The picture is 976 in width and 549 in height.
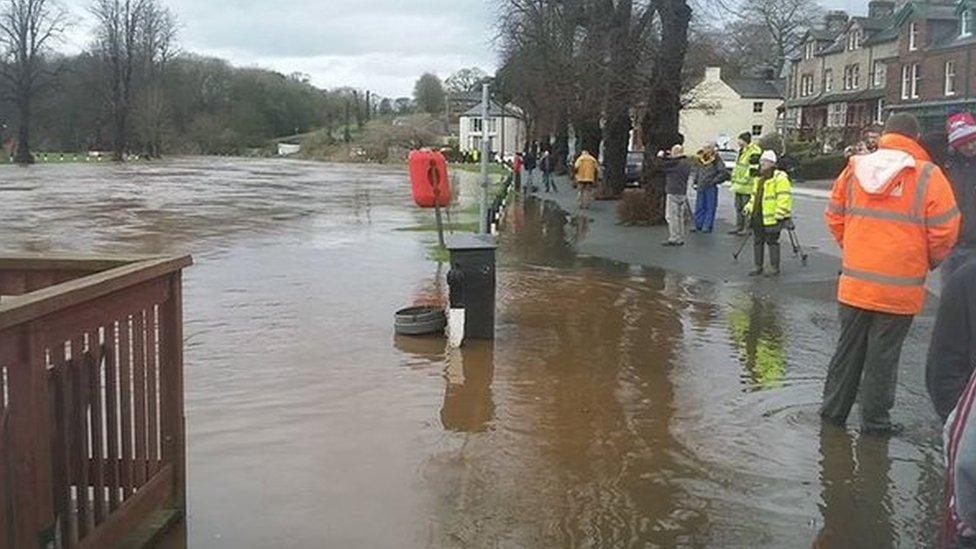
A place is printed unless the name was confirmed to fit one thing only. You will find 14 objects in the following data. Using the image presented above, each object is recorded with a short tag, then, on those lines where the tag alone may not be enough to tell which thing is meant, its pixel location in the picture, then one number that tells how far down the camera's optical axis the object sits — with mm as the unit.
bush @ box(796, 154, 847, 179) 48375
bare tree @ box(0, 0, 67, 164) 81375
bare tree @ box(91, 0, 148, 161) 97000
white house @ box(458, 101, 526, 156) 96375
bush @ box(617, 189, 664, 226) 21609
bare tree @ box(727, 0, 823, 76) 91562
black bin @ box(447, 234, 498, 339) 9086
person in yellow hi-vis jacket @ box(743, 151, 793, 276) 13148
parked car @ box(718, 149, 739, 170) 51078
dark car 36250
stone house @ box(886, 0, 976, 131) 50031
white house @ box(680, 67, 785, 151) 92938
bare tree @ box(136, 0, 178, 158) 100912
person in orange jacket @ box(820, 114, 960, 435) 6031
